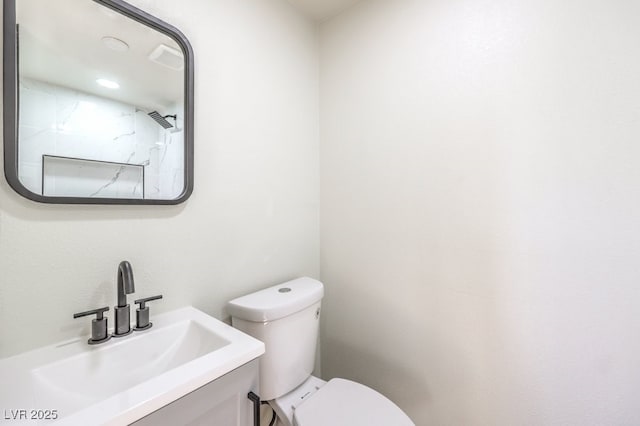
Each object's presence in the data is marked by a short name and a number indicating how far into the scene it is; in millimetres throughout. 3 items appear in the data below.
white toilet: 963
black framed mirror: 708
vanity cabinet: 569
